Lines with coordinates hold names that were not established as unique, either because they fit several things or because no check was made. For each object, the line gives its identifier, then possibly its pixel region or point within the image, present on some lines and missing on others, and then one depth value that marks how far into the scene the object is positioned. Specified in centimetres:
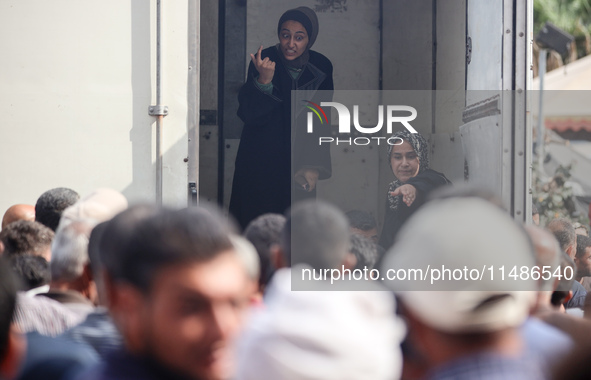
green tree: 3897
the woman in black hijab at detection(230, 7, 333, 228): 1167
